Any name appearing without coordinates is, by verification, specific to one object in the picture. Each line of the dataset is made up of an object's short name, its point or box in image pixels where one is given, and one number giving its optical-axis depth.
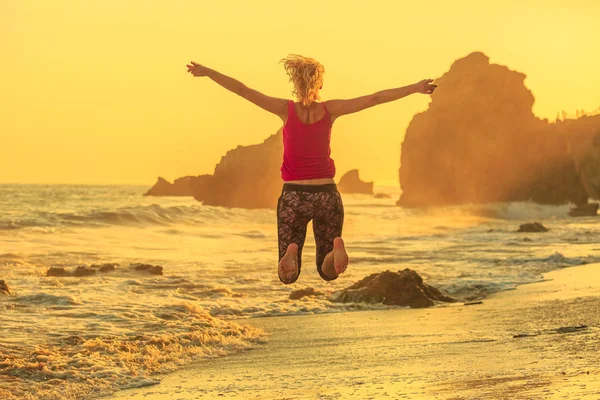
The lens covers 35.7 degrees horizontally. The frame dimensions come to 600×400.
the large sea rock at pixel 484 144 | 118.56
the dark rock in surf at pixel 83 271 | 22.78
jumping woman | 7.22
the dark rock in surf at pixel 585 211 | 83.56
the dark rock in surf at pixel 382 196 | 183.12
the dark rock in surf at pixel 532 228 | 49.06
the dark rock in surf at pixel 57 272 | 22.98
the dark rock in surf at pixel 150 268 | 23.59
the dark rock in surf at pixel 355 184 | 191.62
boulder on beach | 17.45
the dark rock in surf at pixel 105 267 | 23.80
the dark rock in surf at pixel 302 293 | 19.05
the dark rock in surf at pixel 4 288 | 18.44
